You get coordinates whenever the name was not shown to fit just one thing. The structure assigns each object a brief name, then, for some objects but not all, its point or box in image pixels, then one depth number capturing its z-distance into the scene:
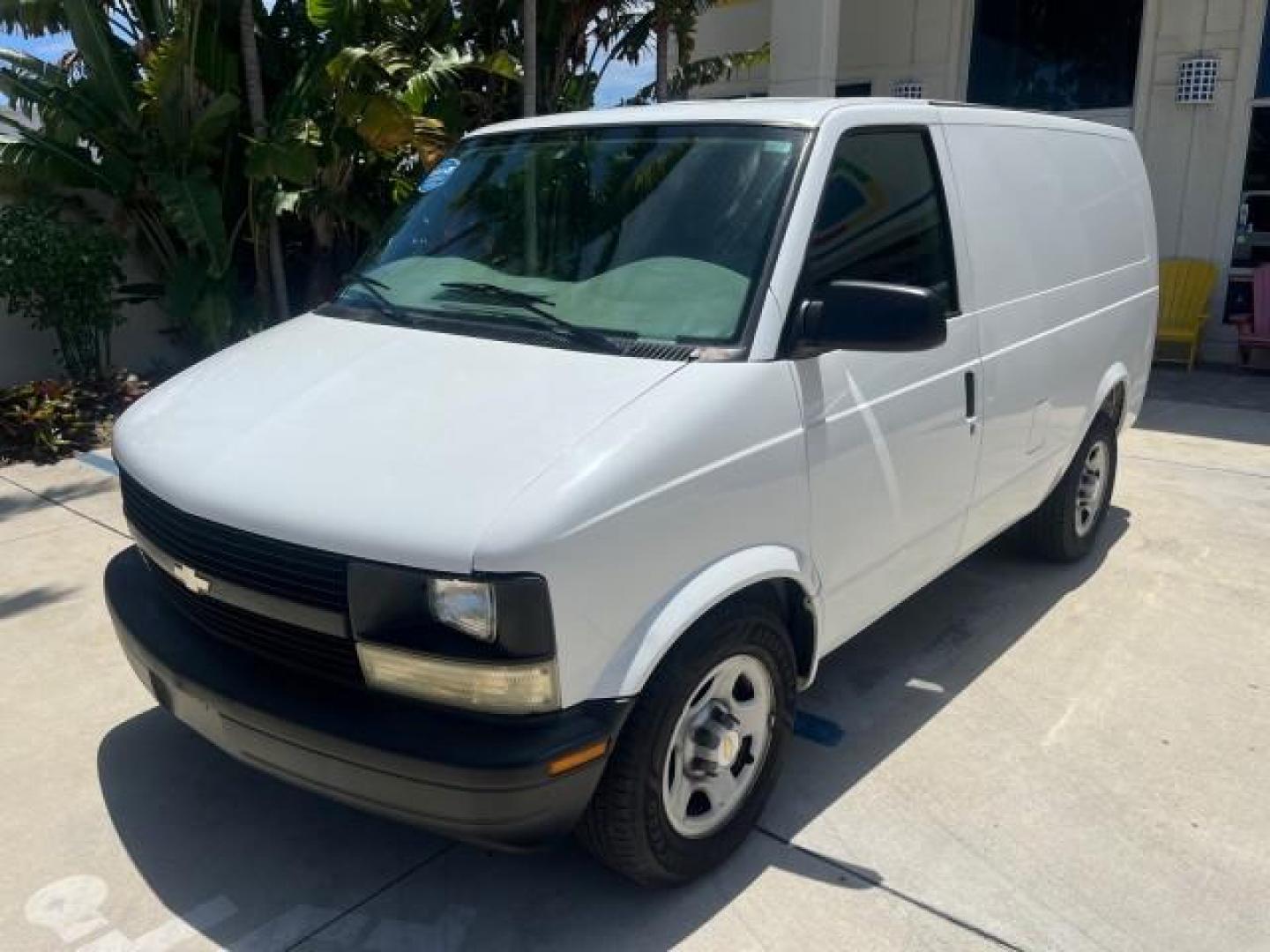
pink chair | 10.16
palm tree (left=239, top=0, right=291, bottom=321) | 8.55
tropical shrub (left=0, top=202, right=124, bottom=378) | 7.62
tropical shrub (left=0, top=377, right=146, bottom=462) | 7.15
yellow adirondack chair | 10.56
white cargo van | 2.39
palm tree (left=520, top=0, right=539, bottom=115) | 9.60
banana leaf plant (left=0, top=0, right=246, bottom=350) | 8.08
